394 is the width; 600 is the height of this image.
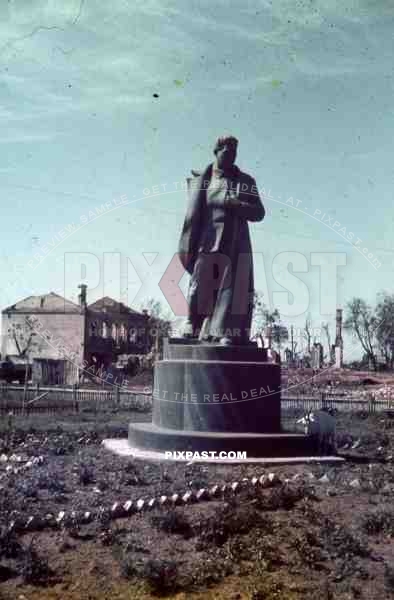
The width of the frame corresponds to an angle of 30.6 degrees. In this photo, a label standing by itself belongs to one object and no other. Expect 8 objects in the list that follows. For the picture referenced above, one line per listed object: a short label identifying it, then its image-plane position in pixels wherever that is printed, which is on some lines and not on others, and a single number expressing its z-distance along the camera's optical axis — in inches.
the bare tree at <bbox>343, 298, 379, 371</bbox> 2262.6
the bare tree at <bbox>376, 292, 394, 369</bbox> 2213.3
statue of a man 431.2
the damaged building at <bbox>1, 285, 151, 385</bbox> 1599.4
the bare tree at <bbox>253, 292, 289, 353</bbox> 1531.7
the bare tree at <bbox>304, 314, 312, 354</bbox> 1928.0
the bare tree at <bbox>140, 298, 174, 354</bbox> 1574.8
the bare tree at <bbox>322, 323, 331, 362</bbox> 1990.7
